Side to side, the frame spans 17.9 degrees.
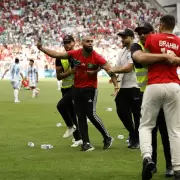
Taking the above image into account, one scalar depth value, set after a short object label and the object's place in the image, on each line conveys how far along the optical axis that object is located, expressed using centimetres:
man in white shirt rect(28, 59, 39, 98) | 2805
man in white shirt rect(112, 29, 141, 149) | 1098
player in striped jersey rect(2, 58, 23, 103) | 2548
